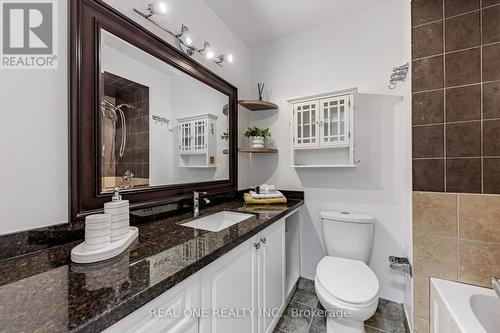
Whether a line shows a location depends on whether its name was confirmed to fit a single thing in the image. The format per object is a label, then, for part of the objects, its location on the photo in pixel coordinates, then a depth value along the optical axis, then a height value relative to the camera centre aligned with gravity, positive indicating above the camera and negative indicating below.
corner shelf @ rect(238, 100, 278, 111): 2.02 +0.61
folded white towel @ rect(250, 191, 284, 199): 1.77 -0.25
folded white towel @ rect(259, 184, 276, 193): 1.86 -0.21
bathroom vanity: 0.49 -0.34
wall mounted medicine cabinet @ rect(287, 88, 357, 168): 1.72 +0.31
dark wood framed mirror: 0.94 +0.30
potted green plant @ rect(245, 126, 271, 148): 2.07 +0.30
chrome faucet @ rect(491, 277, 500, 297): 0.97 -0.58
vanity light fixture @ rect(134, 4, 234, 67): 1.23 +0.92
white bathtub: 0.89 -0.68
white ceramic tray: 0.72 -0.30
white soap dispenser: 0.85 -0.21
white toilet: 1.18 -0.74
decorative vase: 2.06 +0.23
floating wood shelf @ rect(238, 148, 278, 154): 2.00 +0.15
